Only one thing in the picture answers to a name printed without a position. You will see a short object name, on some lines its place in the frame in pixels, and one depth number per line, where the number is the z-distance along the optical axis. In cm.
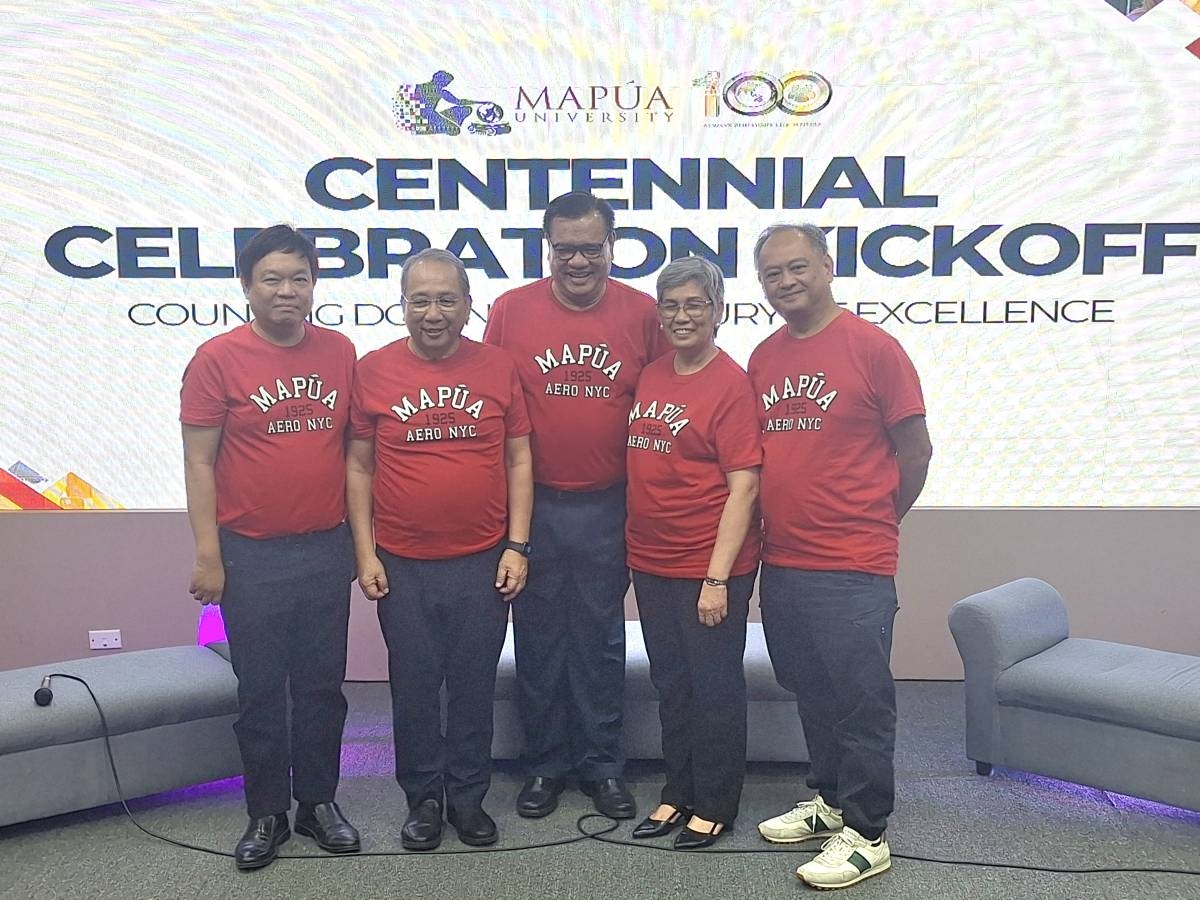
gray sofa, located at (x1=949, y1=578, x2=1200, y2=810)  256
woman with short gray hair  229
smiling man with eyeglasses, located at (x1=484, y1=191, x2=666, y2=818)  250
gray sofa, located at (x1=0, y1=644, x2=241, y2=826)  254
